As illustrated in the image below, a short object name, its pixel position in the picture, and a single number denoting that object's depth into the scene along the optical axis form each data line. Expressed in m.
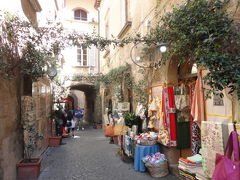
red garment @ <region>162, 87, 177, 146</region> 4.64
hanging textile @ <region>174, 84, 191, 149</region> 4.59
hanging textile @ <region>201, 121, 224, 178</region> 2.87
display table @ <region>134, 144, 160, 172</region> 4.89
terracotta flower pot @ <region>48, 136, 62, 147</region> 8.29
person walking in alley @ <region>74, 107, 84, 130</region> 13.43
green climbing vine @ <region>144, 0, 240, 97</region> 2.43
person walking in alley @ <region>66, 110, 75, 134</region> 10.88
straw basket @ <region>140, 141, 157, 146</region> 4.96
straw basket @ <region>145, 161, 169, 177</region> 4.52
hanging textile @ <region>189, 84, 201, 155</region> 4.14
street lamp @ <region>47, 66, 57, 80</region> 6.16
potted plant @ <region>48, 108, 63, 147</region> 8.30
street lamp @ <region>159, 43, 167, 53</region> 4.22
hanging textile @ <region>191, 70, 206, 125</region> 3.51
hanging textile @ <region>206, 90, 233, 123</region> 2.94
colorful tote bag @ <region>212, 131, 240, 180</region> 2.09
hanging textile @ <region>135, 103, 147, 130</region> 5.82
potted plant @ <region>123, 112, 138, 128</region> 6.28
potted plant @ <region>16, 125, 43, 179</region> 4.57
